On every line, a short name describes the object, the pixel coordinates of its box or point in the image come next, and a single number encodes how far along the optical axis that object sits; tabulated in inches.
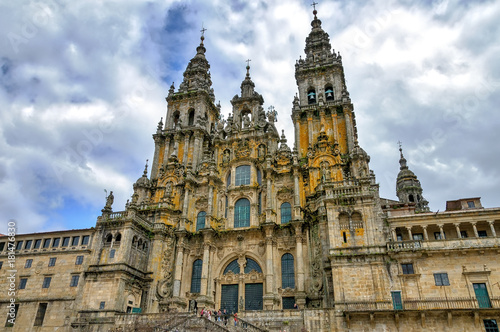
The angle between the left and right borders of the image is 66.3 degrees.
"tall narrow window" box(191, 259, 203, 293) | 1508.6
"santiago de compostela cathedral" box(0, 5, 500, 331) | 1096.2
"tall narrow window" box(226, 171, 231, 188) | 1698.1
